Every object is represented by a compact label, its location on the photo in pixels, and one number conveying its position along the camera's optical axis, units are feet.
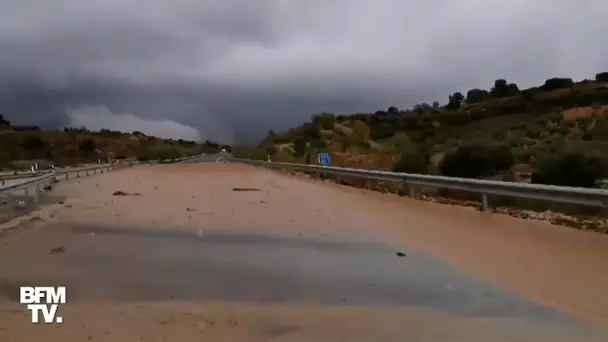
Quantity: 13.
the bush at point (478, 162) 91.56
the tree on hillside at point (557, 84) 343.09
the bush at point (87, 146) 479.54
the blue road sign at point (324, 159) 135.95
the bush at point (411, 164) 102.12
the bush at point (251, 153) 294.66
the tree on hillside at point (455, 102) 379.76
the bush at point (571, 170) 64.18
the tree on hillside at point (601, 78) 339.44
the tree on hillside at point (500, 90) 379.02
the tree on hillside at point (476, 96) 386.34
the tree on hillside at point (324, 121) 294.66
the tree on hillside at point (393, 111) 400.36
